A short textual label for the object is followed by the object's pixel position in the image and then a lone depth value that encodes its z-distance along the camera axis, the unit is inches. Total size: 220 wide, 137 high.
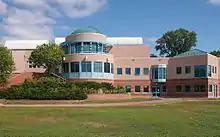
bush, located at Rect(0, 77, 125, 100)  1675.7
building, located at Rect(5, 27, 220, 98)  2455.7
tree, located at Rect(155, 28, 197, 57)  4338.1
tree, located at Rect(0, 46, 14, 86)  2078.0
